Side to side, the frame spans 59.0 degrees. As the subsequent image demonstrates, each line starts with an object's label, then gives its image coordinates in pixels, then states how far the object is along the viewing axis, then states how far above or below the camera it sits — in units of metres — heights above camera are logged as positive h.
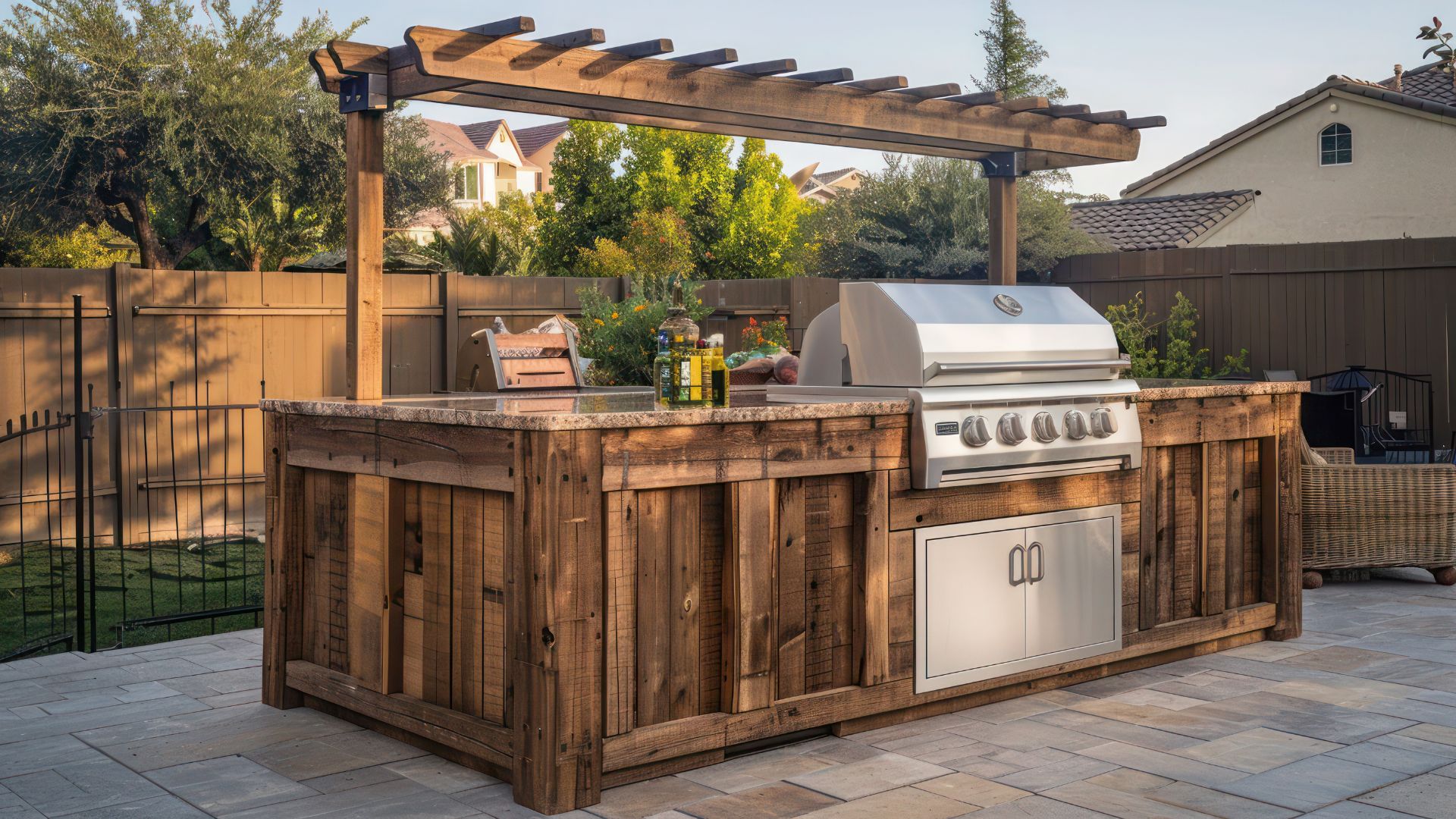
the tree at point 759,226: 31.67 +3.93
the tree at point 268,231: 16.83 +2.09
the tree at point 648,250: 22.91 +2.52
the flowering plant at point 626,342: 8.99 +0.28
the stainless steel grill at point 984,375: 3.97 +0.01
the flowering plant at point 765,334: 11.10 +0.40
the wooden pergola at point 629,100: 4.26 +1.07
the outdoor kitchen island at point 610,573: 3.26 -0.55
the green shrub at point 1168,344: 12.24 +0.32
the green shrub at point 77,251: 20.52 +2.24
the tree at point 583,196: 29.98 +4.35
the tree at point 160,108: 14.62 +3.22
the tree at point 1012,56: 23.28 +5.84
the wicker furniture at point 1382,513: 6.30 -0.68
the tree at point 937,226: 19.05 +2.33
